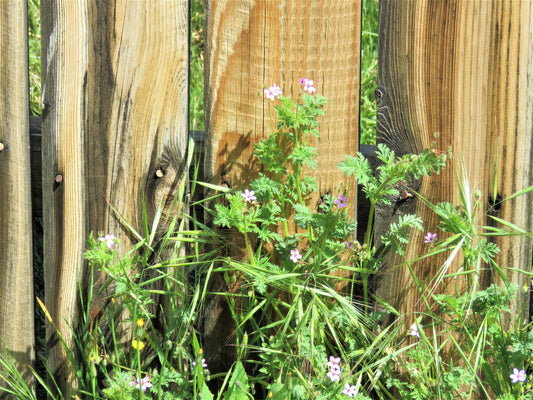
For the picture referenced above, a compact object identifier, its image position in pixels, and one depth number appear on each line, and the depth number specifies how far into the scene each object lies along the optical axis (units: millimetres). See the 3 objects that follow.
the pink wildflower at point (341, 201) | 2090
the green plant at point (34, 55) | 3135
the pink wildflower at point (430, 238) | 2128
